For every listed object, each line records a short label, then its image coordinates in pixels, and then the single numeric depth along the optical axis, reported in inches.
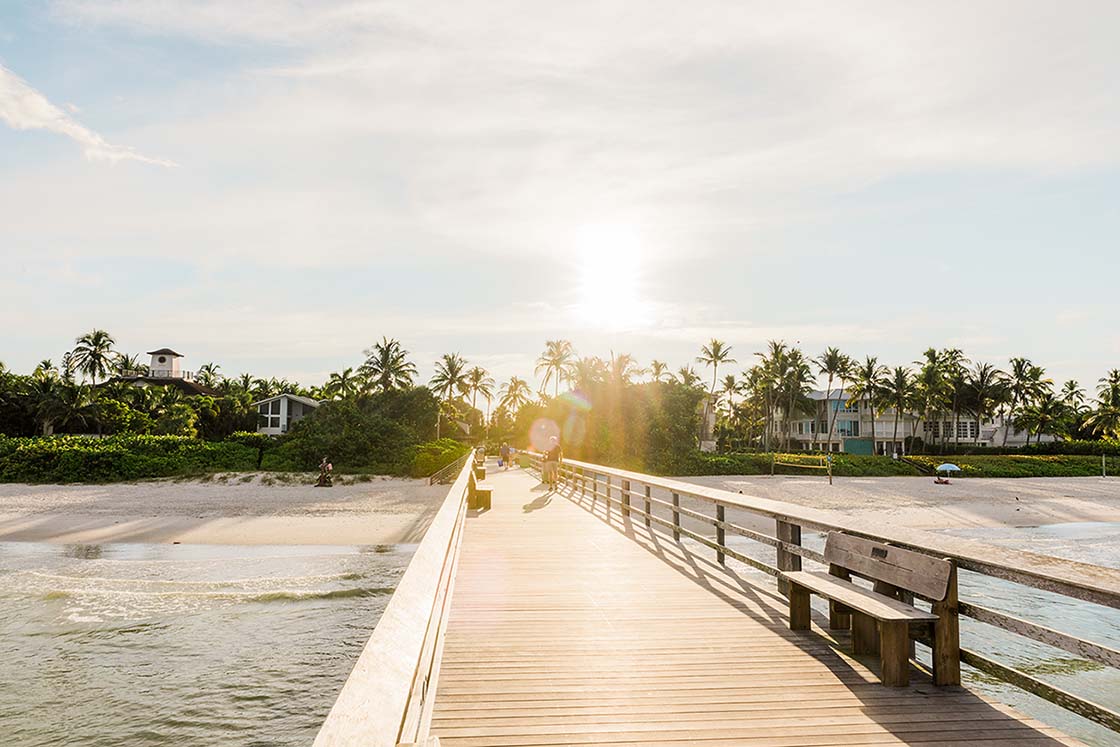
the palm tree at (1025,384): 3457.2
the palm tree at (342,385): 3004.4
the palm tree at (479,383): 3816.4
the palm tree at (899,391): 3115.2
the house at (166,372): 2972.4
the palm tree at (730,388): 3929.6
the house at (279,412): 2452.0
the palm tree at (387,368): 2800.2
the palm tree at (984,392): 3221.0
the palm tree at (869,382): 3206.2
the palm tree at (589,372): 1994.3
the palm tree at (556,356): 3511.3
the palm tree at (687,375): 3457.2
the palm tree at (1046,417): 3184.1
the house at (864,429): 3324.3
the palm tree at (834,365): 3341.5
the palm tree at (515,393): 4362.7
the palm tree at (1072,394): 3691.9
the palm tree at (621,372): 1977.1
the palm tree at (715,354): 3636.8
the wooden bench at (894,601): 176.6
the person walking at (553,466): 954.1
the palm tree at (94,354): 2751.0
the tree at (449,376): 3503.9
